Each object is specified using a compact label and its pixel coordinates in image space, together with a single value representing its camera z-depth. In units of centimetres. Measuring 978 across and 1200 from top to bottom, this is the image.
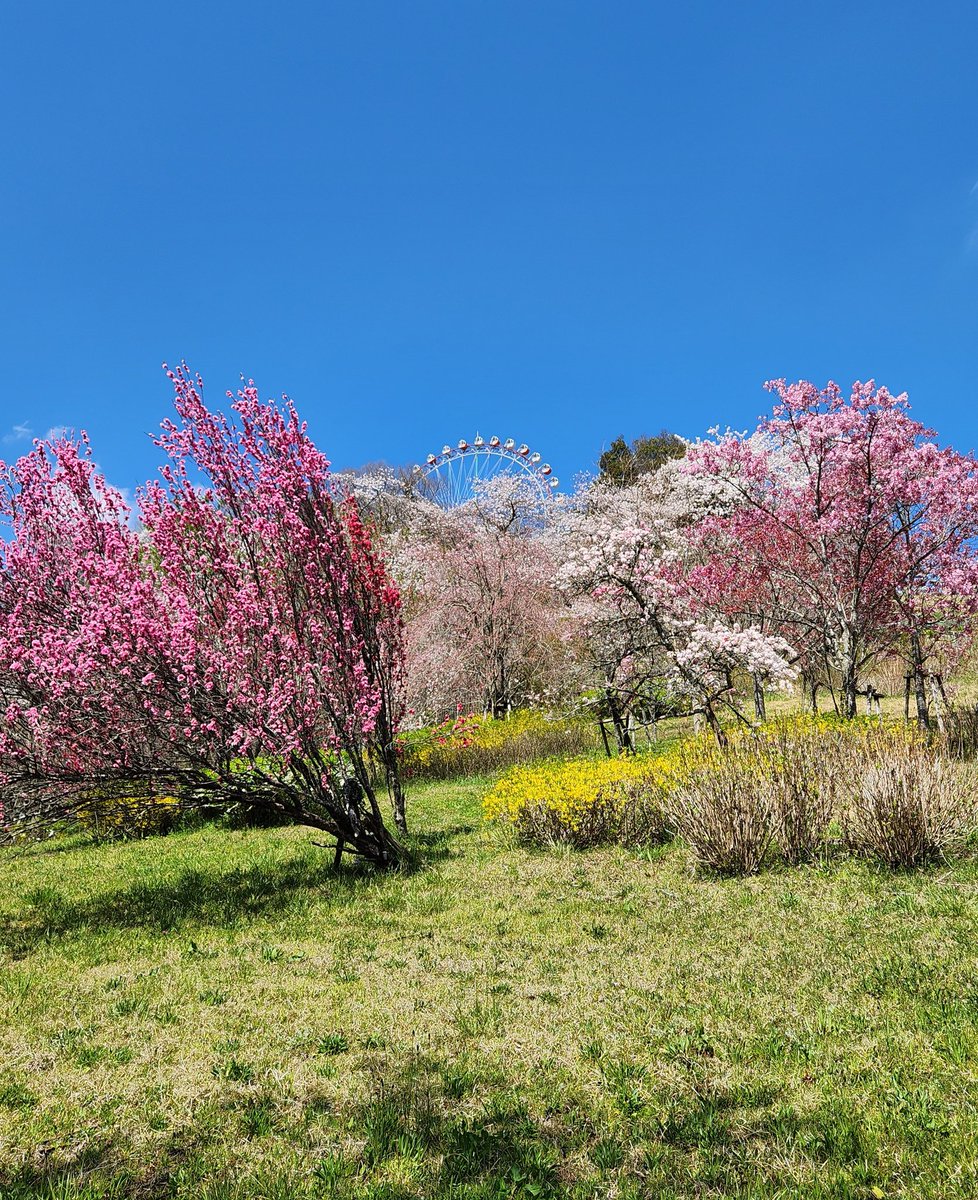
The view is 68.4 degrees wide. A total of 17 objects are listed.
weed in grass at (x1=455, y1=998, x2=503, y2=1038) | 469
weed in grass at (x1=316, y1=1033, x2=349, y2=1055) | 454
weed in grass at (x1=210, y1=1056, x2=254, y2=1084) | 423
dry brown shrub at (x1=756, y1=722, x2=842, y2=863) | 802
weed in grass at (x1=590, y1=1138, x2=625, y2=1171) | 328
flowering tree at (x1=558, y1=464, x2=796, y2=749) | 1202
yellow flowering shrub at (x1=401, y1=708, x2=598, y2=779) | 1847
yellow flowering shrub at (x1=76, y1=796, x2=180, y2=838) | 1368
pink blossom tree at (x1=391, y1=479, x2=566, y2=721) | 2475
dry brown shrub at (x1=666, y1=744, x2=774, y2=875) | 787
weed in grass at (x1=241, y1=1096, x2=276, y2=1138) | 371
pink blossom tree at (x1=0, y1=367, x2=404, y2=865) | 748
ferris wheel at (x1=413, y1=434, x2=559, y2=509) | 3216
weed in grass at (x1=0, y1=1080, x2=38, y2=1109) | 409
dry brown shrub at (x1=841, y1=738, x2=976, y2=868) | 745
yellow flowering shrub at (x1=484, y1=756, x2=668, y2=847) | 942
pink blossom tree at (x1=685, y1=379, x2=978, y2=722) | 1412
